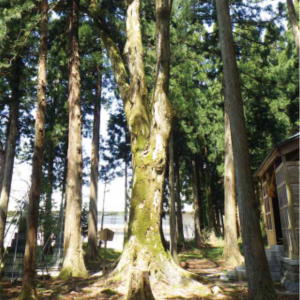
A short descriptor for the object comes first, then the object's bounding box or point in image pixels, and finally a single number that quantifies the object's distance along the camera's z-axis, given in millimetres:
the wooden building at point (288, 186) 8711
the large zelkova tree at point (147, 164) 6557
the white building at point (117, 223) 40262
